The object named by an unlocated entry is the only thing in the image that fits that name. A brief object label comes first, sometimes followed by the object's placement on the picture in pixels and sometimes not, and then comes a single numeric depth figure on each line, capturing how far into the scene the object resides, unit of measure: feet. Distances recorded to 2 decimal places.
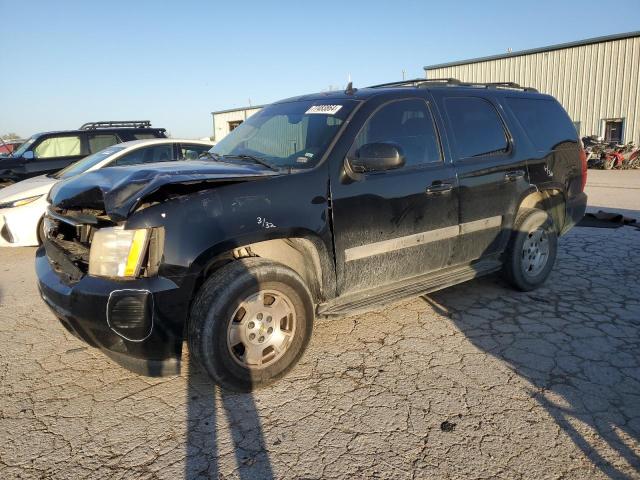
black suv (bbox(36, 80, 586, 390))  8.84
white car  20.39
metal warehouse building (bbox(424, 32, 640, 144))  67.72
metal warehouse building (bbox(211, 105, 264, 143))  113.05
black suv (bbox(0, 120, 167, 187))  27.55
